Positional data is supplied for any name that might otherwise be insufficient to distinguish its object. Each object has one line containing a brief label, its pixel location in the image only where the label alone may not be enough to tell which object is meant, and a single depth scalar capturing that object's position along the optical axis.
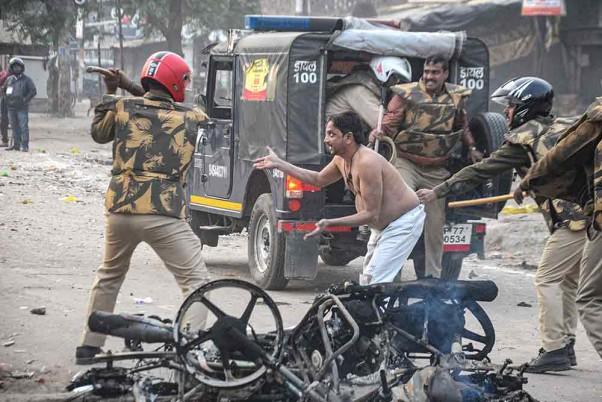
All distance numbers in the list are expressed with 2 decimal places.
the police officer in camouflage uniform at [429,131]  13.97
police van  14.45
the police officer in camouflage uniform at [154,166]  9.56
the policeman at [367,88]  14.70
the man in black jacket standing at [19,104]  33.71
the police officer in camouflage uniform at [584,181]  8.76
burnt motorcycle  7.88
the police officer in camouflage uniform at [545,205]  10.73
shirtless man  10.16
